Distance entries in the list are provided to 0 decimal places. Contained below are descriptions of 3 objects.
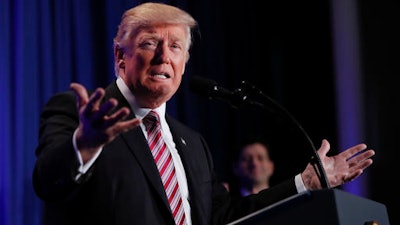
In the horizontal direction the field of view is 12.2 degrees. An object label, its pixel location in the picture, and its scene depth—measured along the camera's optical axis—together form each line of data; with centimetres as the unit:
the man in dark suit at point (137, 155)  429
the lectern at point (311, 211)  422
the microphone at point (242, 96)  458
